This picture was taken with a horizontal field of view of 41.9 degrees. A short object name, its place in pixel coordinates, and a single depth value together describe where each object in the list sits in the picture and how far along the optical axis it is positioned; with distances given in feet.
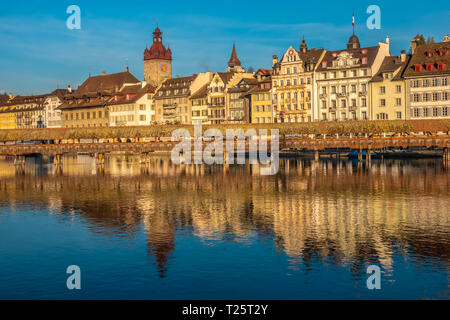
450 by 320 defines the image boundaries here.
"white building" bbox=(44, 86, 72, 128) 604.90
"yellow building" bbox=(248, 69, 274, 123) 418.72
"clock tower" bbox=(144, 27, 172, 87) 568.82
